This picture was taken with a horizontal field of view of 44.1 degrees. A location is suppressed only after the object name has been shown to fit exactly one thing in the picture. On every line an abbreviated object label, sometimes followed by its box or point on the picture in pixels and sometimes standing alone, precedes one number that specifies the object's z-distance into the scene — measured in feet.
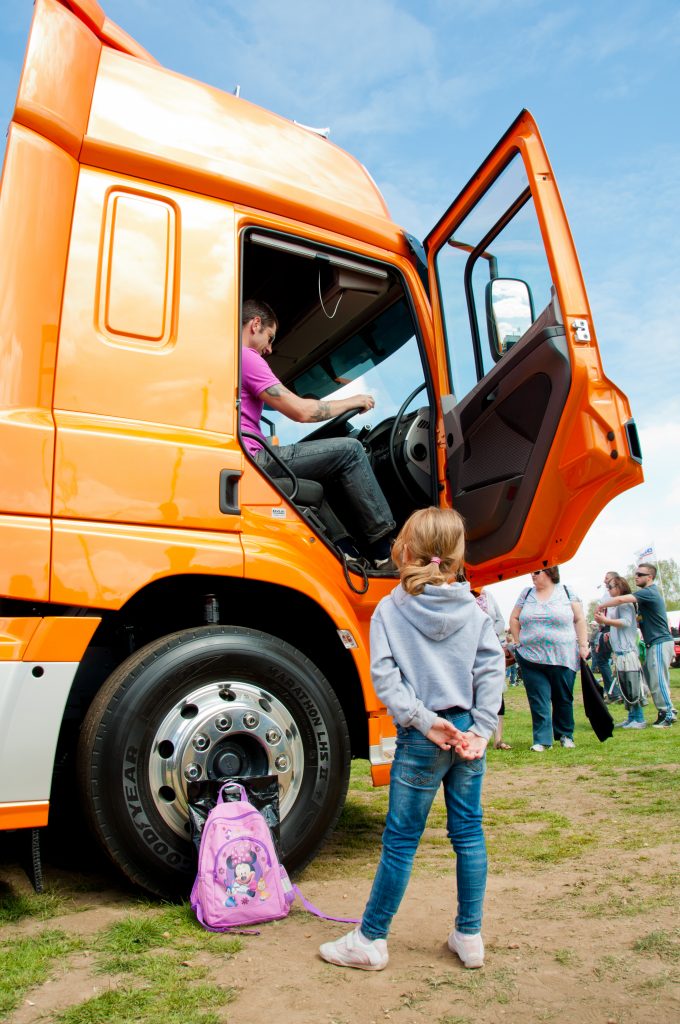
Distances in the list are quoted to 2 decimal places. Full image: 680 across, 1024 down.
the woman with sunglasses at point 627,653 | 29.07
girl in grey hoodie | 8.23
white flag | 31.45
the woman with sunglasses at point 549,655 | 23.99
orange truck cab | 9.48
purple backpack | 9.10
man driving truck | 12.16
